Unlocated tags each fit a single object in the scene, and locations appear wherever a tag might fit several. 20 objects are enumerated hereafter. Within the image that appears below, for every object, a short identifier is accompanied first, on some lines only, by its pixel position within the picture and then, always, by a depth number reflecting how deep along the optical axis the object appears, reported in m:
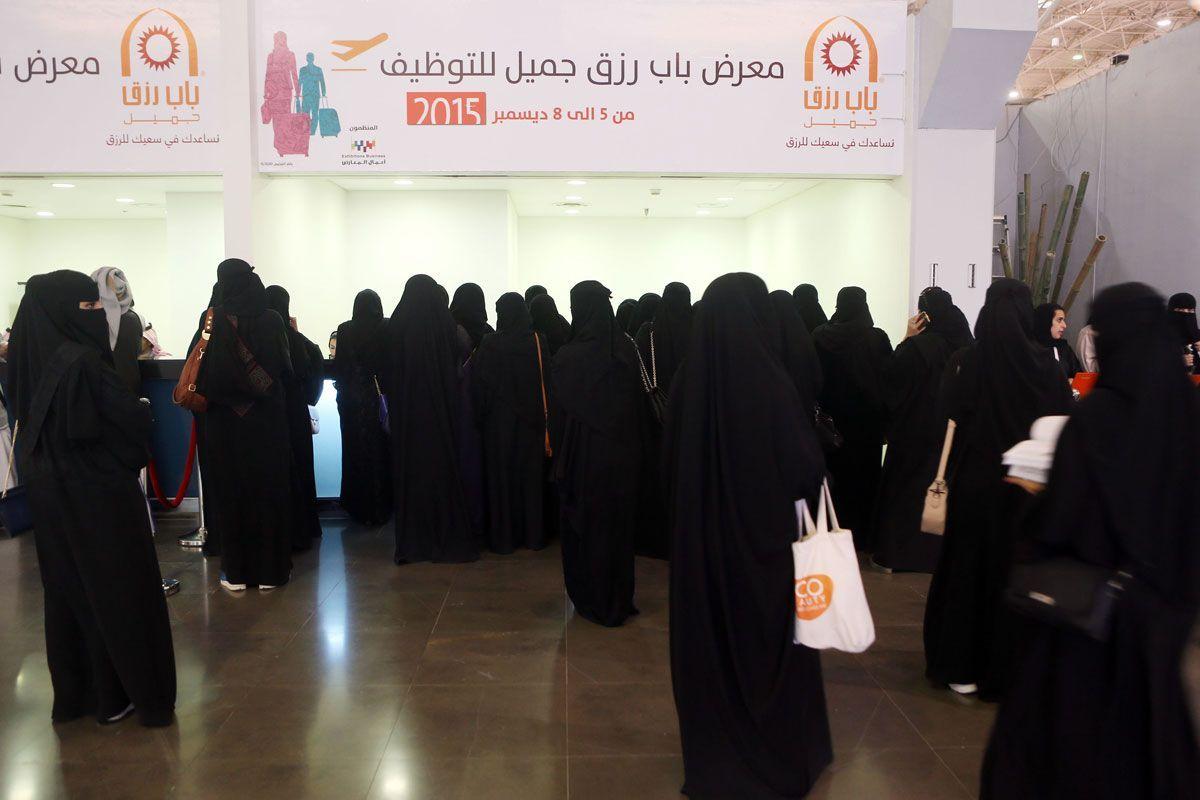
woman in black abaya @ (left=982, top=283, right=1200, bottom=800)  1.69
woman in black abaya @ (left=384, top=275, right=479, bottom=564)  5.21
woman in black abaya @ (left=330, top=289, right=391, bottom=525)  5.80
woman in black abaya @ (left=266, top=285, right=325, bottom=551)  5.29
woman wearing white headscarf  5.06
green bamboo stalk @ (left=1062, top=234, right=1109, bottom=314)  8.54
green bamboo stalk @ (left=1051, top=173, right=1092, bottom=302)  8.88
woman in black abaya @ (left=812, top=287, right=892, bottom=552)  5.25
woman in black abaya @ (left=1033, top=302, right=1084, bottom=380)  5.04
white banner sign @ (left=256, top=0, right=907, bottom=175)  5.77
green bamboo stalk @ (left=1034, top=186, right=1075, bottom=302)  9.05
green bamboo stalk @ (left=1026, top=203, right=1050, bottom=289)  9.34
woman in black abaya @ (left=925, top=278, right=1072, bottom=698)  3.13
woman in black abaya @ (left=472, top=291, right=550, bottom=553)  5.36
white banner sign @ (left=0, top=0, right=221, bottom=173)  5.74
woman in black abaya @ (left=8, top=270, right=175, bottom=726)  2.99
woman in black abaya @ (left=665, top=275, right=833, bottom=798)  2.48
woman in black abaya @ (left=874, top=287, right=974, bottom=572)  4.66
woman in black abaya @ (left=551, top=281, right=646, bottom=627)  4.18
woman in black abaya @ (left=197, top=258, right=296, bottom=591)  4.34
